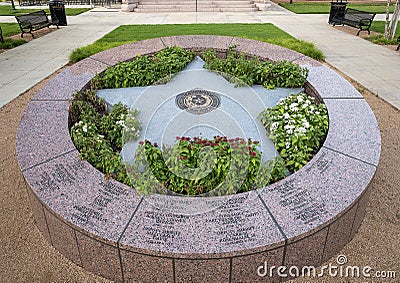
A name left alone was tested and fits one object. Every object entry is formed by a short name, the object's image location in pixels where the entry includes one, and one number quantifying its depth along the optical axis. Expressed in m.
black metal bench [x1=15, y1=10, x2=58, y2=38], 13.12
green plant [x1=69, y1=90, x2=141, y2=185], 3.91
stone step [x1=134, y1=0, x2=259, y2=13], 20.62
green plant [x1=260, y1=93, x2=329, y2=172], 4.17
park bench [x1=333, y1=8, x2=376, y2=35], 13.41
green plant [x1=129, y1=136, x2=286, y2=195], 3.58
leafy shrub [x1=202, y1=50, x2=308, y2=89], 5.85
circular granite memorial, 2.93
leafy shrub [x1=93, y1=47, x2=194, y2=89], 5.91
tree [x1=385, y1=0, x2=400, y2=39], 11.80
